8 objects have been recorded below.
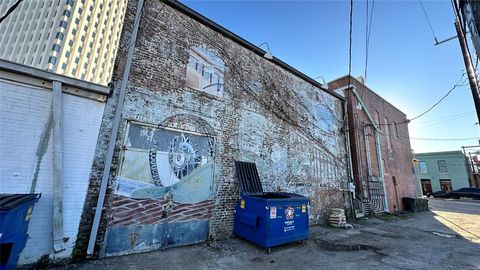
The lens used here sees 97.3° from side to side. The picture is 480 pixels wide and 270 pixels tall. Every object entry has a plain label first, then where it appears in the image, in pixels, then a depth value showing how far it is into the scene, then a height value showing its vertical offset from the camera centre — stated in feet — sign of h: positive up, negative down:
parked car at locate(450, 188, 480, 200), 82.84 -0.41
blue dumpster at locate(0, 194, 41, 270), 9.09 -2.35
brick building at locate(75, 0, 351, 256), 15.53 +4.32
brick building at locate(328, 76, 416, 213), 39.56 +8.42
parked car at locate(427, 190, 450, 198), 93.21 -1.41
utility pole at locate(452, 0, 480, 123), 16.33 +10.94
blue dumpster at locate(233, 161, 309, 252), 17.24 -2.84
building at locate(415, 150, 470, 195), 104.17 +10.14
